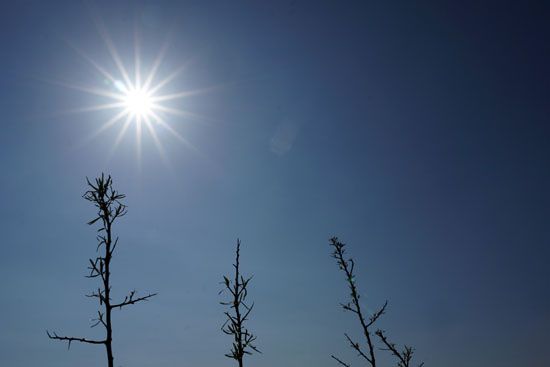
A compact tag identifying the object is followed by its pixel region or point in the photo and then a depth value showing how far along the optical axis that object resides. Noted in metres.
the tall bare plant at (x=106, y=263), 5.05
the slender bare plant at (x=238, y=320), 4.78
